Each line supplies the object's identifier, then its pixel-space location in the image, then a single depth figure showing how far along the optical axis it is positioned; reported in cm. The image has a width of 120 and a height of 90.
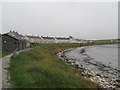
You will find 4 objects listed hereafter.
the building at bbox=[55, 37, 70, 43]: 10453
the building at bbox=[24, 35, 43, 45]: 8681
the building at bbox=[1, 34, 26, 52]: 3070
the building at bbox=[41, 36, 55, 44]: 9605
